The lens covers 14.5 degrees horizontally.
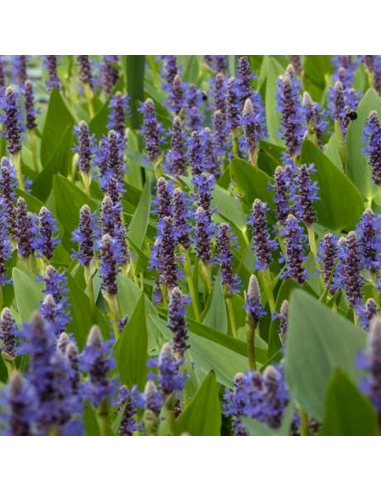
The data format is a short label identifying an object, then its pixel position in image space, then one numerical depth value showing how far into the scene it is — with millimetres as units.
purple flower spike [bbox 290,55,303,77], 12043
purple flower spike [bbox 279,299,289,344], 5334
